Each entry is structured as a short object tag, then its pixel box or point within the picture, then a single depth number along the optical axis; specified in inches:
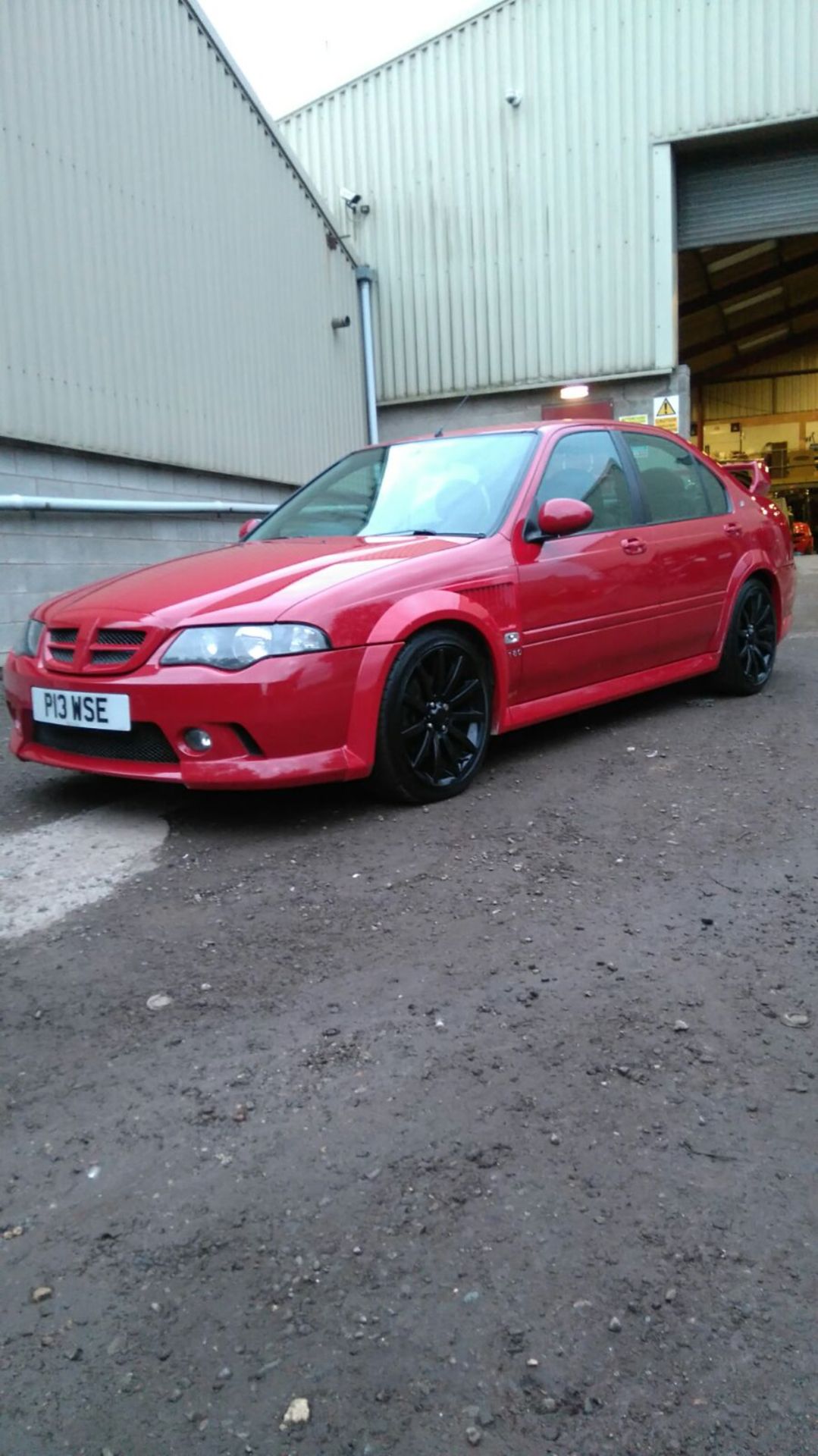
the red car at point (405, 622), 136.8
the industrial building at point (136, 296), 298.7
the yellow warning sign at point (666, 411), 556.4
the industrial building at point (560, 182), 534.9
